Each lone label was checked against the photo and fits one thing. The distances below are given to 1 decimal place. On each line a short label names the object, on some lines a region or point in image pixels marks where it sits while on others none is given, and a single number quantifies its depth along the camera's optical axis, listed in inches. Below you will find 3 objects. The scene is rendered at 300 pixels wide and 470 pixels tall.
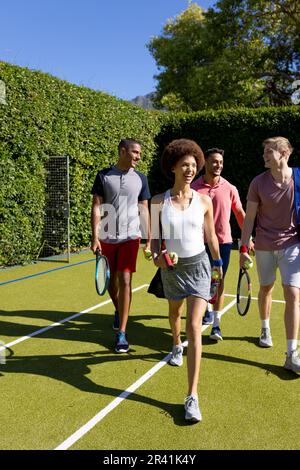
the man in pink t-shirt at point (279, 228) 154.2
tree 845.2
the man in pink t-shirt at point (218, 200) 189.2
